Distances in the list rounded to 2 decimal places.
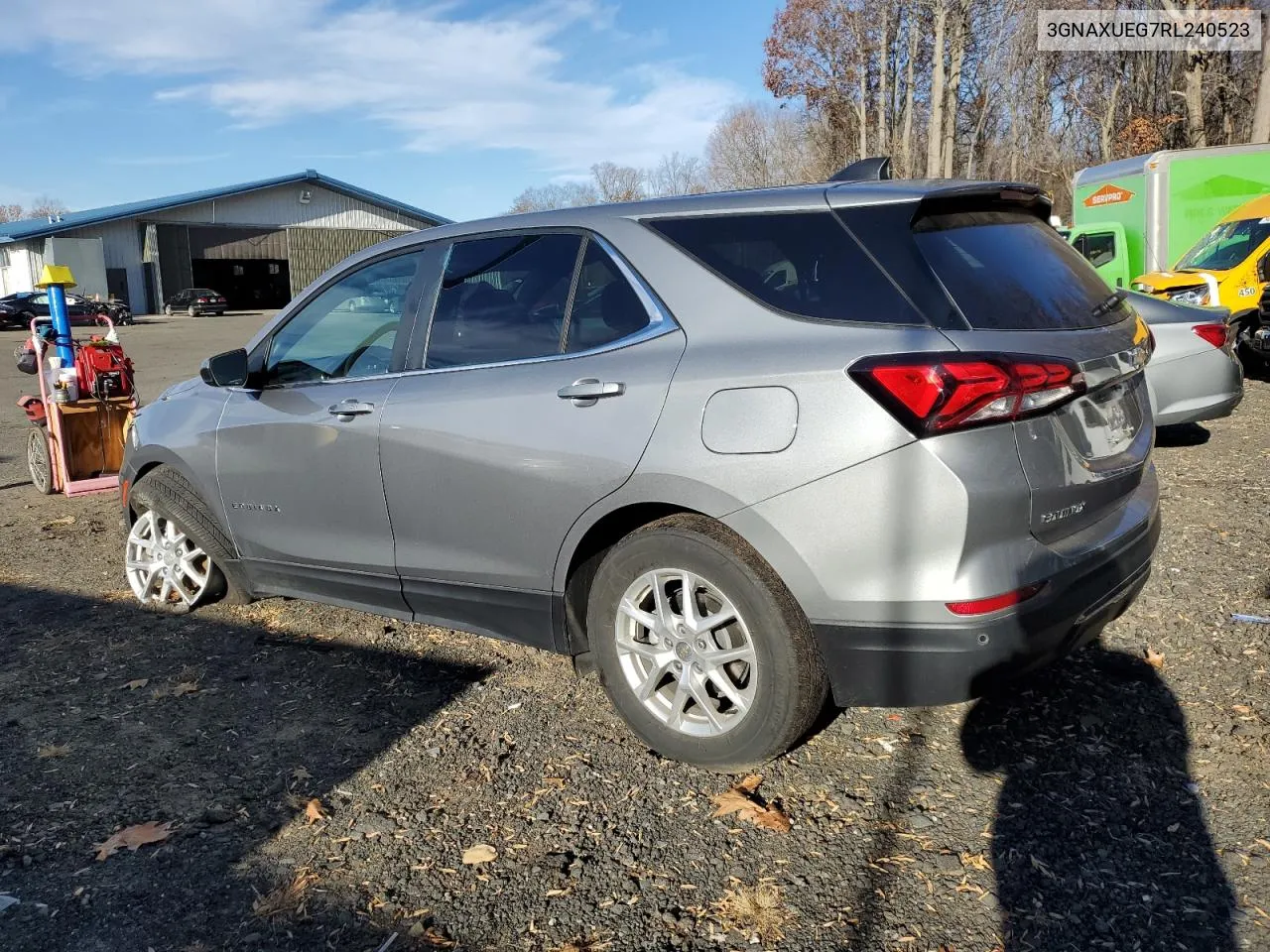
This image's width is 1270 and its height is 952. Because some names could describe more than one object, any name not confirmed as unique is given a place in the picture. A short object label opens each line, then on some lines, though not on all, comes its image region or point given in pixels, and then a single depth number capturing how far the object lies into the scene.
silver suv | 2.79
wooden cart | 7.92
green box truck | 16.22
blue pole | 8.02
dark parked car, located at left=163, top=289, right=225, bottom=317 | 48.47
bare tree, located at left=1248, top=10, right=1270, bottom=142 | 22.86
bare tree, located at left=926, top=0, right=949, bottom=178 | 29.83
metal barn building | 48.16
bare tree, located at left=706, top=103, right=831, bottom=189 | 46.25
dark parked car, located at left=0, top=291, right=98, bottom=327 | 40.79
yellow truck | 12.36
